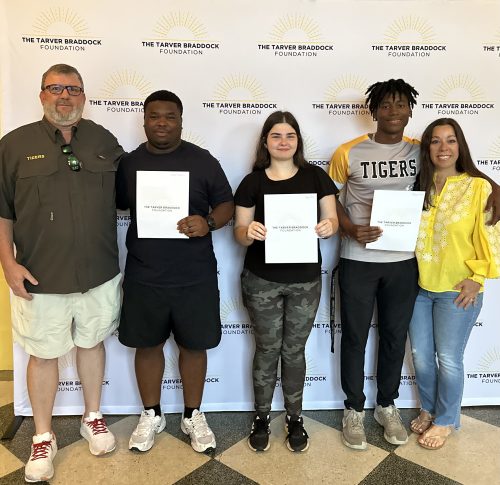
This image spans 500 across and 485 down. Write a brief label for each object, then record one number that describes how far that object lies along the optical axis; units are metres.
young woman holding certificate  1.90
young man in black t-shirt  1.88
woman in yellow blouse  1.91
